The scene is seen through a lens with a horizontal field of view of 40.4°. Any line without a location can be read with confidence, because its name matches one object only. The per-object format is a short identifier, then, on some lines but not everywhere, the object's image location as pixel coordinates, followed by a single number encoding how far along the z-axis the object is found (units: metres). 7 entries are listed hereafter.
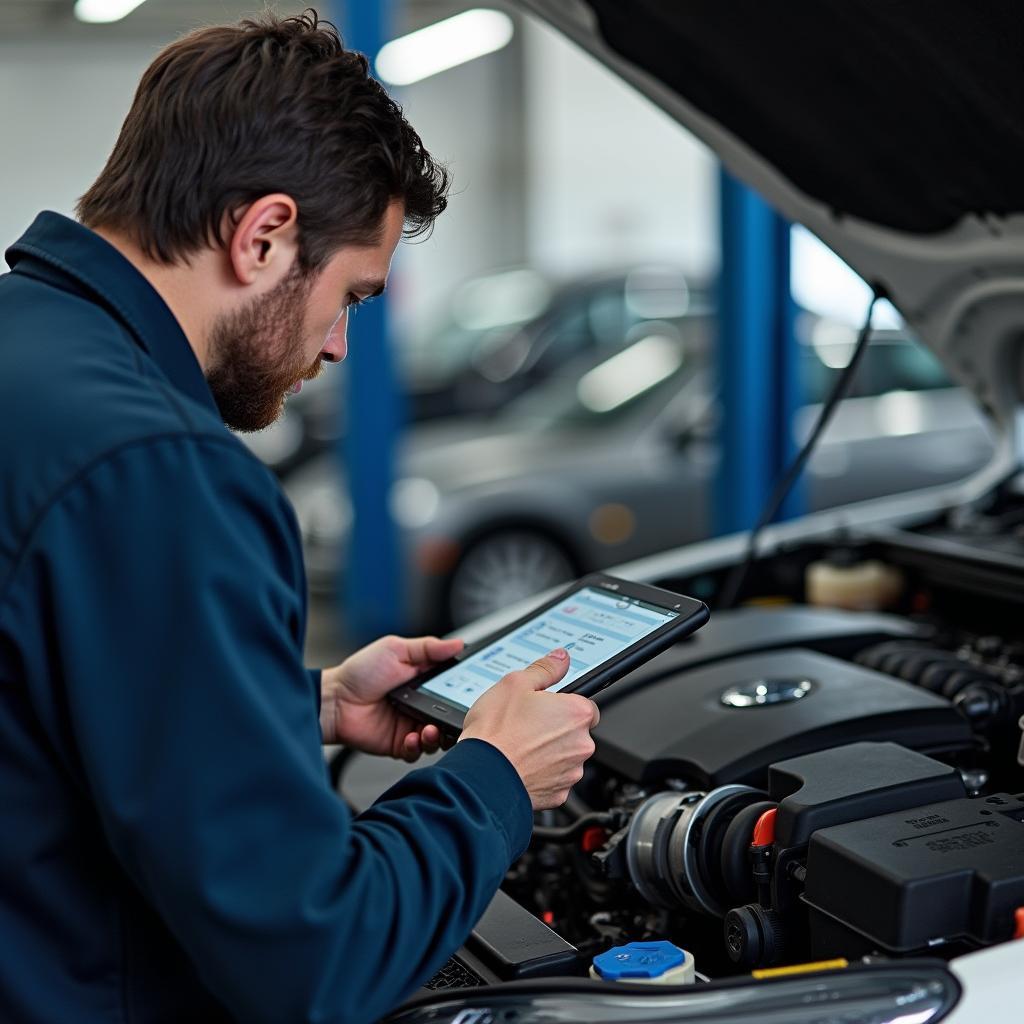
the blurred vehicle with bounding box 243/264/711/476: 7.88
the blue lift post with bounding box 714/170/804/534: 5.04
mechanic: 1.02
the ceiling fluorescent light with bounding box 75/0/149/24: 8.38
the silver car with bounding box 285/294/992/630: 5.79
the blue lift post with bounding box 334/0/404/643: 5.41
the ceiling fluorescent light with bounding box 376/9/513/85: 11.04
